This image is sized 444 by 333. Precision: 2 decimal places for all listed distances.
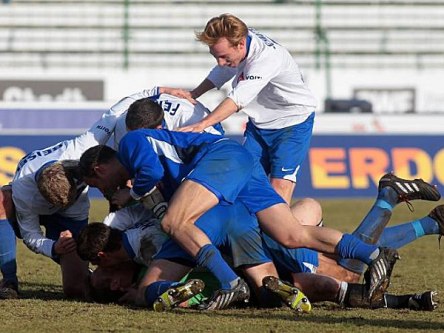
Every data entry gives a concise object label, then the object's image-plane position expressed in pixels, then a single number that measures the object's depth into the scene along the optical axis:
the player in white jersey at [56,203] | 15.02
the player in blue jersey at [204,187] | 13.60
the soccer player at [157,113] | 15.95
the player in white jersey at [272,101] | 17.16
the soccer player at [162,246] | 14.02
